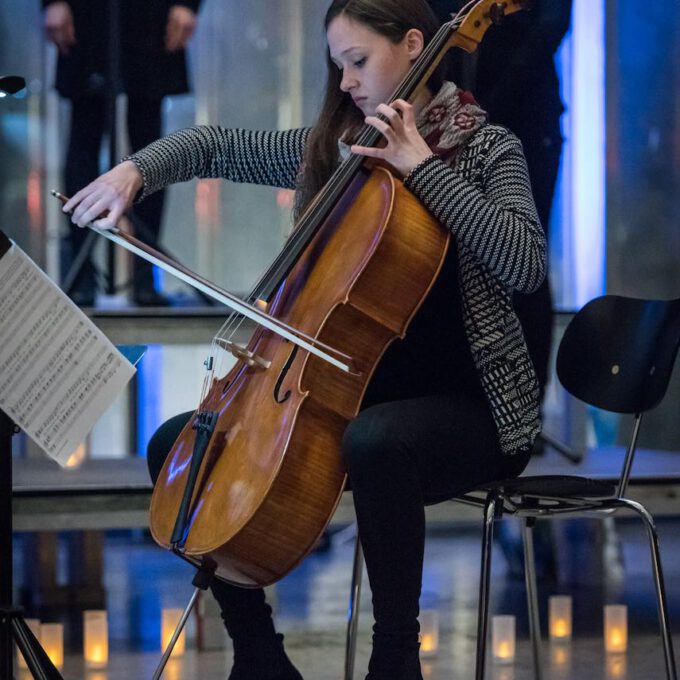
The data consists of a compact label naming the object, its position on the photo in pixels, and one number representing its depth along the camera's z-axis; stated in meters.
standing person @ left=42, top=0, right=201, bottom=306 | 7.86
